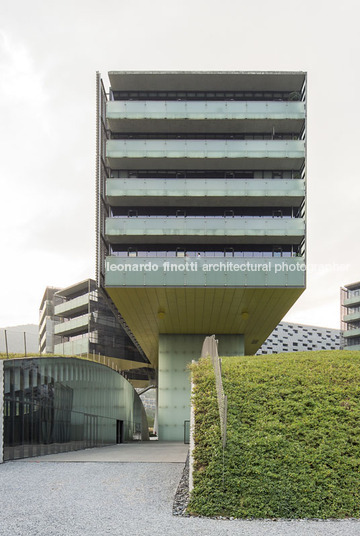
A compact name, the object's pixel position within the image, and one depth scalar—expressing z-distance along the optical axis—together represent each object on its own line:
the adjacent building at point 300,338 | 108.12
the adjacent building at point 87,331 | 71.00
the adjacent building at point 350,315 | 88.12
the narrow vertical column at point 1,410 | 14.69
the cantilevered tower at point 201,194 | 27.31
